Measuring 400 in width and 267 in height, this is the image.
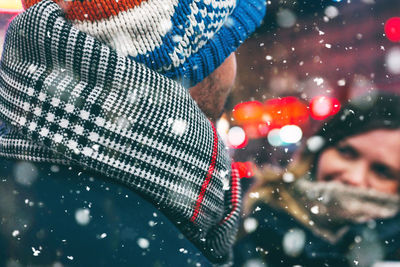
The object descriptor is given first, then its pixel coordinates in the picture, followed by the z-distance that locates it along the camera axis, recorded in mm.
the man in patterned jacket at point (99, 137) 794
